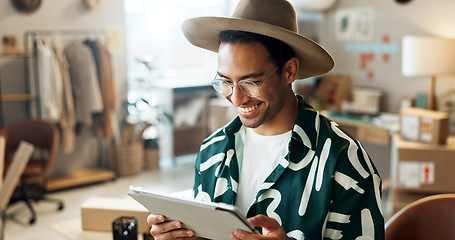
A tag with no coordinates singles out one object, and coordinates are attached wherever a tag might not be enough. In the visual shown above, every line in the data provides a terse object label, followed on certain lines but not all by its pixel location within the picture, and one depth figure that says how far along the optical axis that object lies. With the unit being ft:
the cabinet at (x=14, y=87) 16.78
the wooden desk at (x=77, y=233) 7.00
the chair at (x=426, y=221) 5.63
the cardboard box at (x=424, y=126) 13.20
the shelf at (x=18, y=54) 15.88
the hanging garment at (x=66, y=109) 17.01
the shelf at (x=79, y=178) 17.53
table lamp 13.96
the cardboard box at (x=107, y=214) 7.11
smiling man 4.83
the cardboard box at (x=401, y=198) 13.51
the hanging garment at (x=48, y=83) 16.46
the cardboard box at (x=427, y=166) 13.19
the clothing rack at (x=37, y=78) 16.93
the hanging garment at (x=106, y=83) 17.90
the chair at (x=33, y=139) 15.30
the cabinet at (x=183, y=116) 21.18
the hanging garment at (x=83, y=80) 17.38
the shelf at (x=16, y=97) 16.11
